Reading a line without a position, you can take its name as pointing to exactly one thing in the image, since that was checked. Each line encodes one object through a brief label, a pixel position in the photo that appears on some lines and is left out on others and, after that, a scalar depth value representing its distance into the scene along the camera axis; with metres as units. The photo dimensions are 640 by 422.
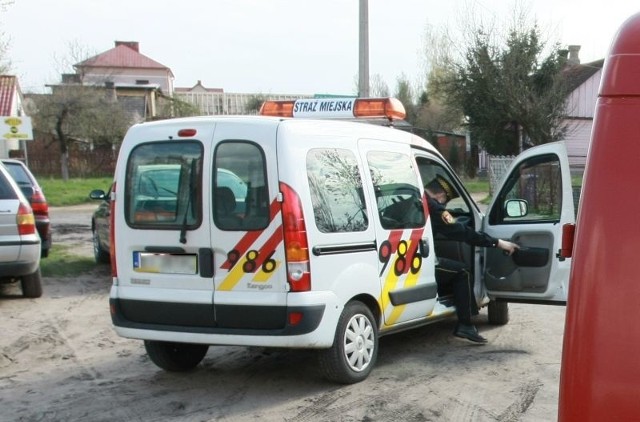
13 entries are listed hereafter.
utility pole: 12.33
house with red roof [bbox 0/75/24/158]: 39.62
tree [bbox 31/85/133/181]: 37.00
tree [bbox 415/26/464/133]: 41.06
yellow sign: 18.55
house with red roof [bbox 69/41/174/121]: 43.81
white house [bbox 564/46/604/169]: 29.56
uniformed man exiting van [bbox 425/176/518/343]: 6.51
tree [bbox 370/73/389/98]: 54.22
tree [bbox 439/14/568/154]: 26.75
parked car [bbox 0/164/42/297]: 8.09
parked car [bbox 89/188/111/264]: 10.59
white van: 5.07
